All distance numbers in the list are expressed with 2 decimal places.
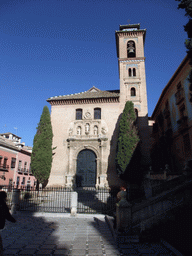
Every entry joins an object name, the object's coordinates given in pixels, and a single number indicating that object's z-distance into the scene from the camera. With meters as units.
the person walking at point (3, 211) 3.20
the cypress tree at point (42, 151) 17.94
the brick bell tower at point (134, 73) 19.39
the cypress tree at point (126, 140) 15.88
